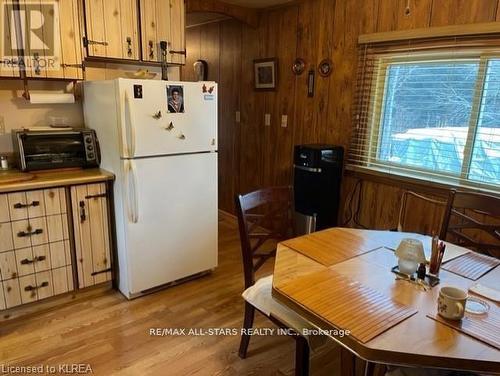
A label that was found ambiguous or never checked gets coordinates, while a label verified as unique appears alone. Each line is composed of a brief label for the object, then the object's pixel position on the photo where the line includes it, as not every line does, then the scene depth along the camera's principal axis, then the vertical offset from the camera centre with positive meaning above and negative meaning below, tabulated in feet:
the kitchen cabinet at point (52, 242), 7.21 -2.85
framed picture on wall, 11.90 +1.11
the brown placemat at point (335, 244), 4.98 -1.93
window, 7.59 +0.00
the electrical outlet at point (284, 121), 11.87 -0.41
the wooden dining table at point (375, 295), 3.17 -1.97
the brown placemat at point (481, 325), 3.34 -1.98
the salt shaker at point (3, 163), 8.05 -1.33
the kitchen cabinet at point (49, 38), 7.36 +1.29
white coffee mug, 3.55 -1.82
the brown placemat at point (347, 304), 3.47 -1.96
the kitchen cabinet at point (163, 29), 8.73 +1.81
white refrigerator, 7.64 -1.40
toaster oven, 7.79 -0.99
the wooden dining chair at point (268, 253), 5.10 -2.28
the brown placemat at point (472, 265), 4.58 -1.94
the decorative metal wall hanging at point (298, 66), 11.03 +1.25
